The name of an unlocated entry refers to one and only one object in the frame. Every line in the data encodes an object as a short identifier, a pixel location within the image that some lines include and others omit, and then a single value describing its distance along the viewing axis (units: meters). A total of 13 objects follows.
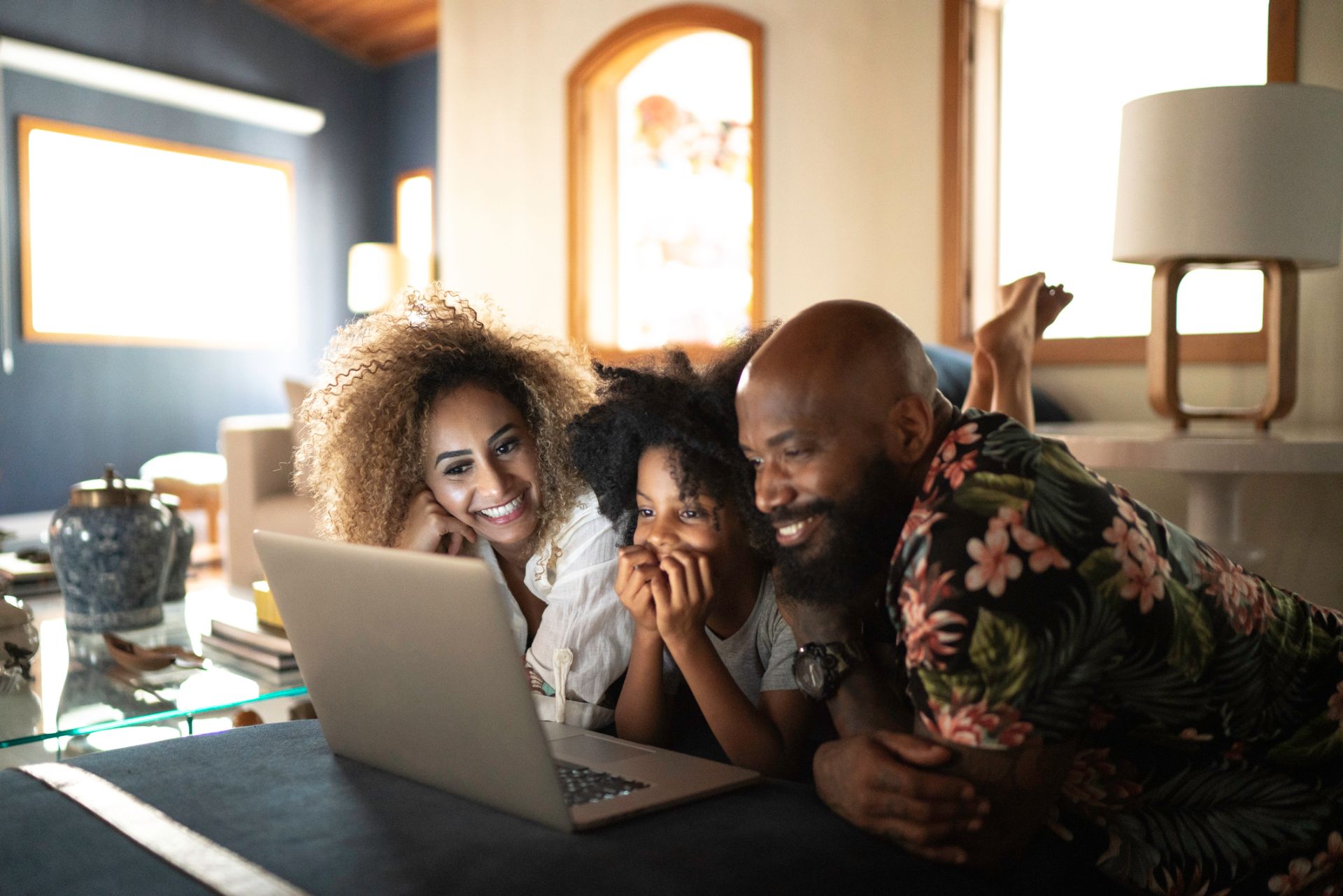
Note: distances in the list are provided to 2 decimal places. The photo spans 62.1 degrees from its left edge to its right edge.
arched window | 4.88
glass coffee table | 1.60
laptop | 0.87
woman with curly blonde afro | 1.58
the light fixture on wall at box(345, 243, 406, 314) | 6.34
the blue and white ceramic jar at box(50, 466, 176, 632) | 2.03
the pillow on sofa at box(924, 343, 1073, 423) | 2.54
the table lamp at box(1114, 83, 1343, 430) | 2.22
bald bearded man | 0.81
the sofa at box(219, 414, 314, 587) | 3.99
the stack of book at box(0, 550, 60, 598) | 2.46
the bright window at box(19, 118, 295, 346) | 6.14
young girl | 1.16
